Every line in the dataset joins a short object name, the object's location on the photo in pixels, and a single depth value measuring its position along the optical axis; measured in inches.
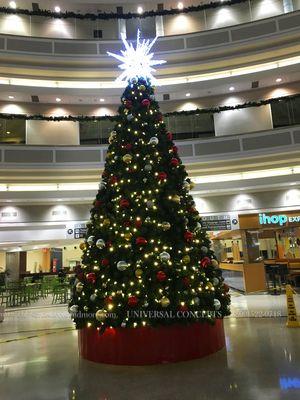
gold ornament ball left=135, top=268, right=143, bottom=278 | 192.8
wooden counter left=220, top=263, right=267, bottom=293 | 517.0
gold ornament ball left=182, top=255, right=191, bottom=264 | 201.8
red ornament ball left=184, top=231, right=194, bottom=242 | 209.7
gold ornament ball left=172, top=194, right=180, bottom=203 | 214.1
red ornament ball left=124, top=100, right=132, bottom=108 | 242.6
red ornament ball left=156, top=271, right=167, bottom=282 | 191.2
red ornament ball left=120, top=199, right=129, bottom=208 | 210.7
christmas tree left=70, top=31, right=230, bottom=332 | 193.3
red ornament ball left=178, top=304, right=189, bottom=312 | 192.7
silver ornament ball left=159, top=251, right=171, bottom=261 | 194.5
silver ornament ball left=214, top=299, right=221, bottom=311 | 204.2
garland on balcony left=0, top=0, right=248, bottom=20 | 659.1
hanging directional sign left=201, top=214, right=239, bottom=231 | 580.1
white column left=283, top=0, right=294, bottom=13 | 659.7
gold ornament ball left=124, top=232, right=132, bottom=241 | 204.7
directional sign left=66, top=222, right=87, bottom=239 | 589.0
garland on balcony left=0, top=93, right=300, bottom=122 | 607.8
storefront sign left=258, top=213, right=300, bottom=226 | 503.7
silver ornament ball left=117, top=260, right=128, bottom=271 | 195.2
